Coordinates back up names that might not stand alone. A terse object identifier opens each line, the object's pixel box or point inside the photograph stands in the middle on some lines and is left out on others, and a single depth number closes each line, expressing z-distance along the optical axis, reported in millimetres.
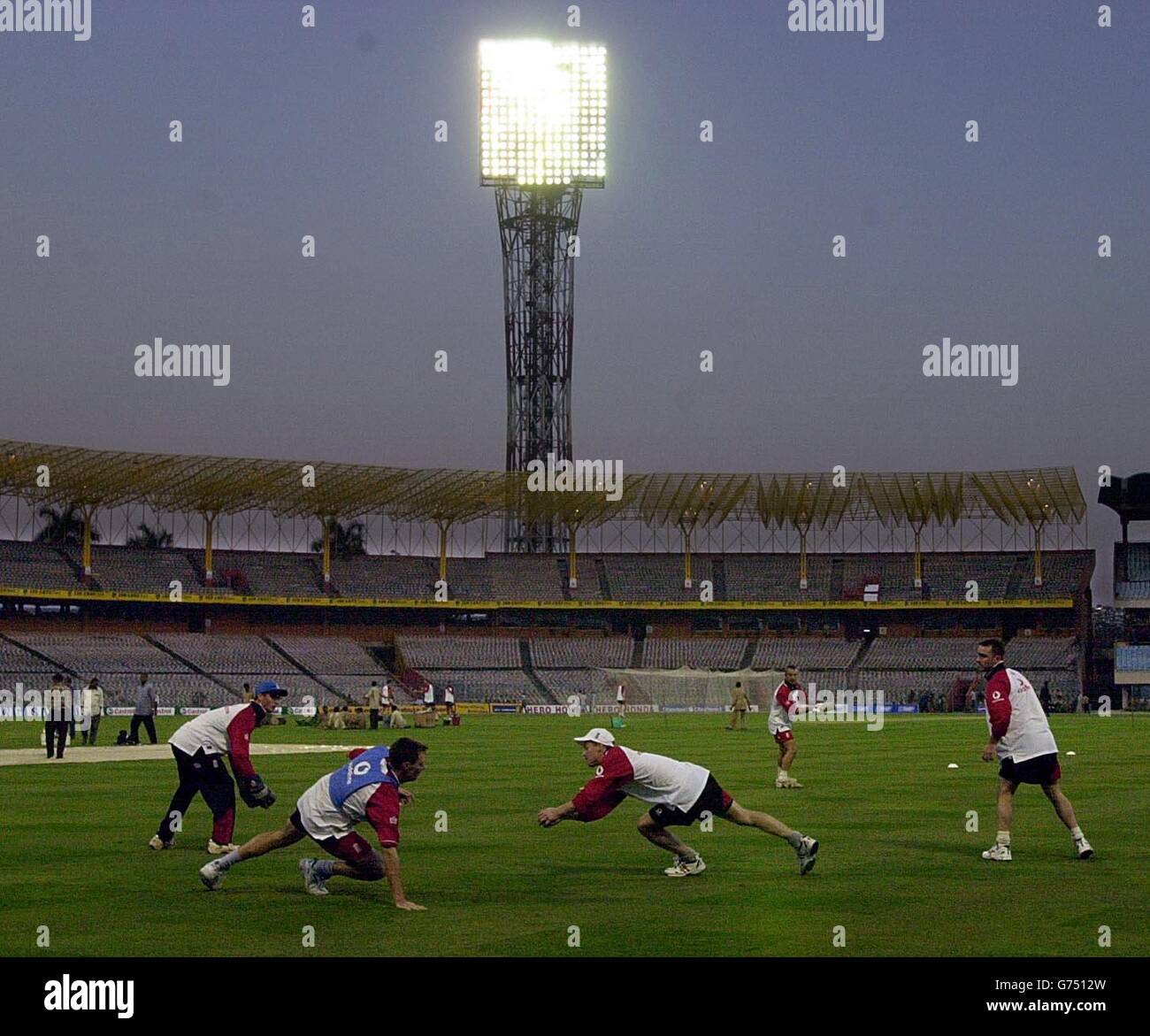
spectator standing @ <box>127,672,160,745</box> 43006
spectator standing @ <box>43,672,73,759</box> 35938
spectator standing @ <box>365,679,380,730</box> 56344
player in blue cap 17312
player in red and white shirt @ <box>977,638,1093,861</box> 16375
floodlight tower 92125
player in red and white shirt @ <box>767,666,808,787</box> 27500
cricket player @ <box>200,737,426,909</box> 13555
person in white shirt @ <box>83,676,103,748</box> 42875
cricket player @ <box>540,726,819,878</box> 14578
